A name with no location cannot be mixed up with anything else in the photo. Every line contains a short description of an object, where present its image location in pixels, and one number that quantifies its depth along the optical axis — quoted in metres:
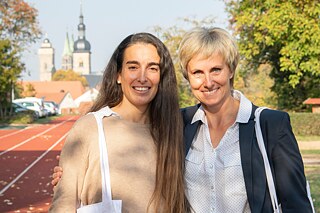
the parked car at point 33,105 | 50.91
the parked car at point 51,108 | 60.71
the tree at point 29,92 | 72.31
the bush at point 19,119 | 41.31
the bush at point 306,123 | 24.44
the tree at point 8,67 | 37.91
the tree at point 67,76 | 149.00
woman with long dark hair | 3.12
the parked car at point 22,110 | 44.01
